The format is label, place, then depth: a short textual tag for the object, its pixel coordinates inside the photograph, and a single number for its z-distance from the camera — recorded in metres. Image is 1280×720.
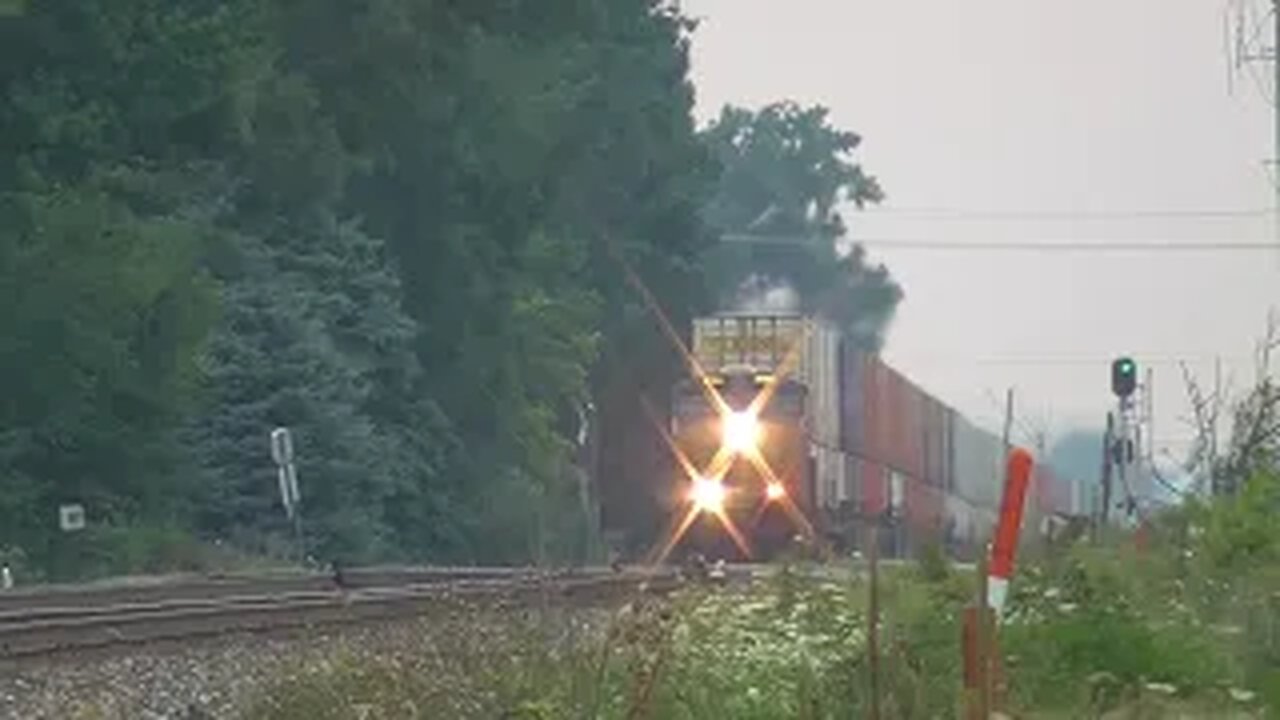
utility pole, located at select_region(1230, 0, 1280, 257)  25.97
